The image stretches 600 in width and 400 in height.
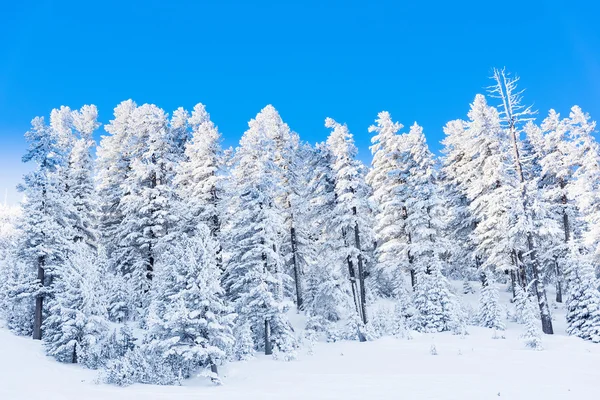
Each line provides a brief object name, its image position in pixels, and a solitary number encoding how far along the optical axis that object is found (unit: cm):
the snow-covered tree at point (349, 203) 2694
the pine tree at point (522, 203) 2236
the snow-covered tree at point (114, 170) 3388
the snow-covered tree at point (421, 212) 2506
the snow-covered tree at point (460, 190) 3456
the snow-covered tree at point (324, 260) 2734
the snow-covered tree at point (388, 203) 3170
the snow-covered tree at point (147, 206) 2928
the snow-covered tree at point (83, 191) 3179
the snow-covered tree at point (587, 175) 2931
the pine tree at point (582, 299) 2045
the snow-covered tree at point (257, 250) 2116
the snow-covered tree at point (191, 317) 1426
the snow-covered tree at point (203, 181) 2714
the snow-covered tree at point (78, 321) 1702
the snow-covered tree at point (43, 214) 2328
